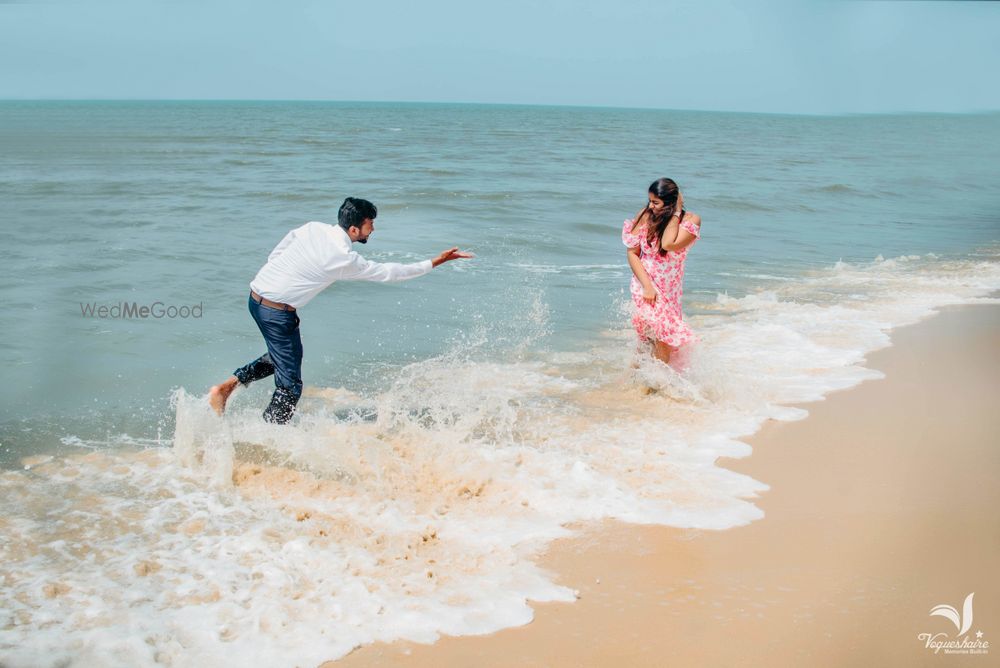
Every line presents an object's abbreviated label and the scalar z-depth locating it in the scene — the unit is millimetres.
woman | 6293
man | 5043
